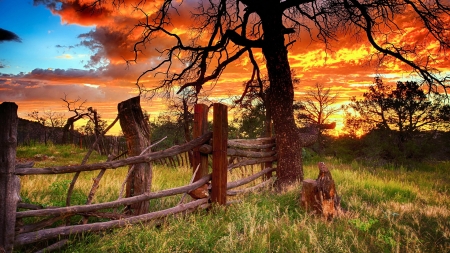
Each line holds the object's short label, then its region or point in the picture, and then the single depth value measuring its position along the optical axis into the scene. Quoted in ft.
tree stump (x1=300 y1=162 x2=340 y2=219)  18.49
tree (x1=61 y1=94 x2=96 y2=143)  62.33
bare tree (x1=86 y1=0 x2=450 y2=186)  27.53
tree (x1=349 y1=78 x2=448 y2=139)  49.78
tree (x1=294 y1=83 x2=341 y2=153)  64.95
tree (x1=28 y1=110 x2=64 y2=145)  90.07
